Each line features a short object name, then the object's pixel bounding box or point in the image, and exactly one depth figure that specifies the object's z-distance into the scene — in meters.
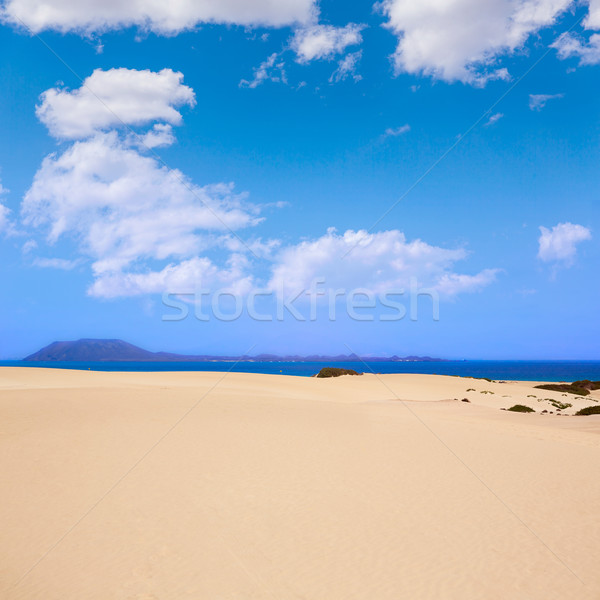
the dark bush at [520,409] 23.53
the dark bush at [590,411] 20.25
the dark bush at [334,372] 41.49
